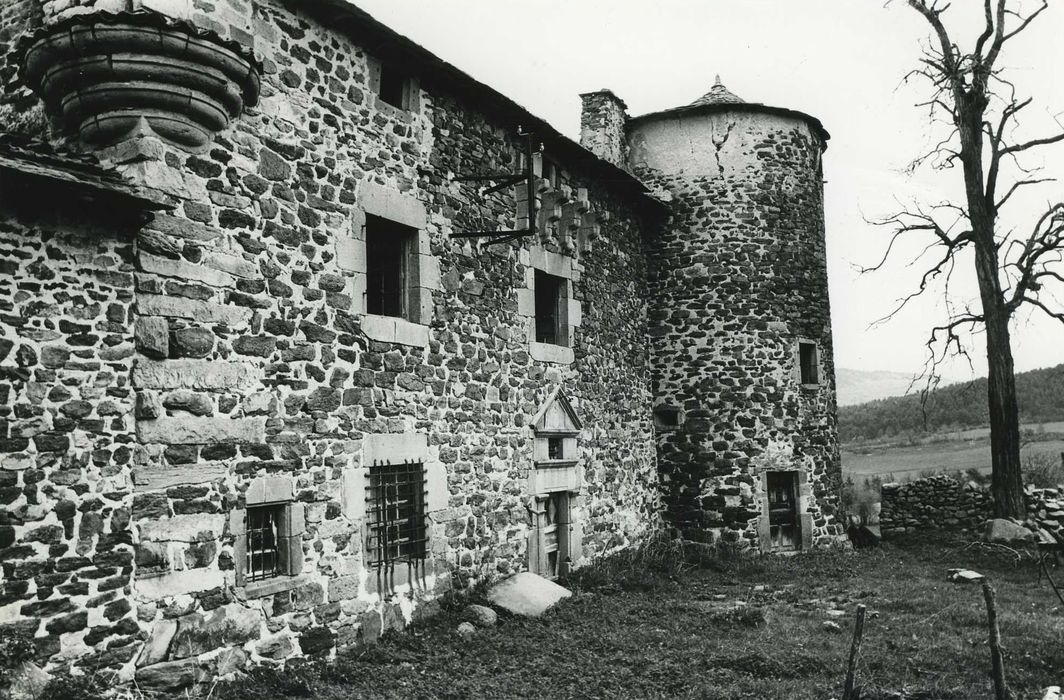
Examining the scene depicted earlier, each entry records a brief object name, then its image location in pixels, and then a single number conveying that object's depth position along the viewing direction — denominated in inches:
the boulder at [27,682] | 204.2
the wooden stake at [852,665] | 226.1
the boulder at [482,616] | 342.0
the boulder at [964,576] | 454.3
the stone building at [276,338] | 228.8
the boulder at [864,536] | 612.7
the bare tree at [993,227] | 583.5
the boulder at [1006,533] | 552.1
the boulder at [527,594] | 362.9
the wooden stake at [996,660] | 239.5
